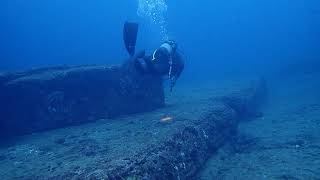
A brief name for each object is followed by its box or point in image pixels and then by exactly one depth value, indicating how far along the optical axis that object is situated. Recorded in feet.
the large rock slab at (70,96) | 16.31
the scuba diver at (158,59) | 16.30
